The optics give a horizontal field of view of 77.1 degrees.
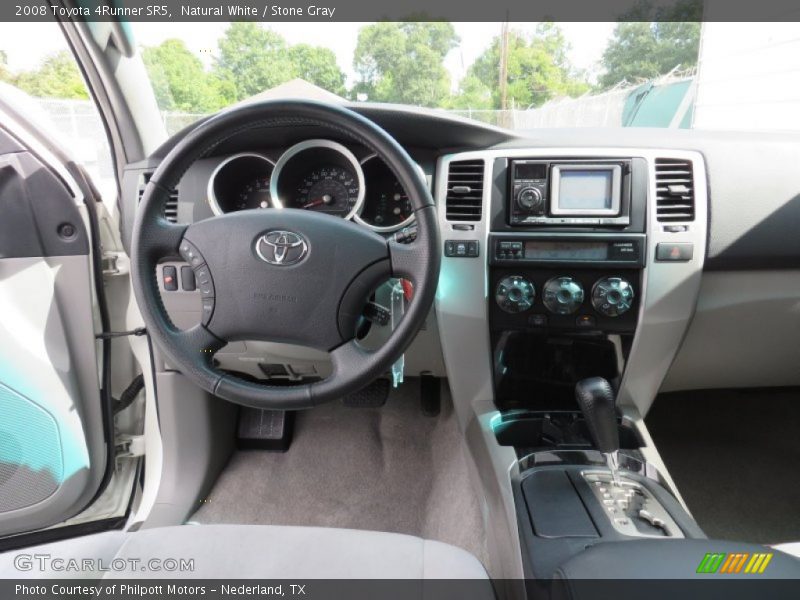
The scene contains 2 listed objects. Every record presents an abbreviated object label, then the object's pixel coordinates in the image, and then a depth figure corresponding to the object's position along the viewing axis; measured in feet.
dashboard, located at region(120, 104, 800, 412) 4.42
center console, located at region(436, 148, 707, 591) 4.26
